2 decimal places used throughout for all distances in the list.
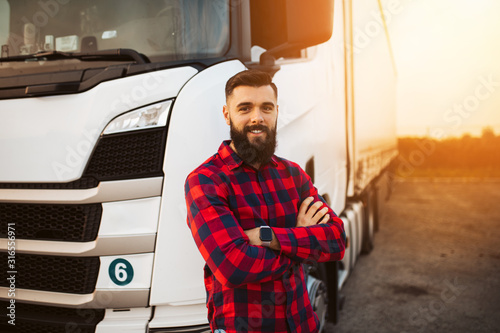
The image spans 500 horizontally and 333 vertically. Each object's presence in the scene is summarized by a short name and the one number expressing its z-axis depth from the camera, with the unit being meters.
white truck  1.97
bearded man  1.62
